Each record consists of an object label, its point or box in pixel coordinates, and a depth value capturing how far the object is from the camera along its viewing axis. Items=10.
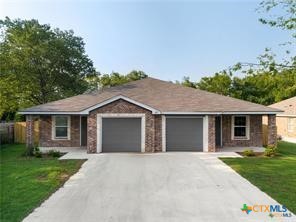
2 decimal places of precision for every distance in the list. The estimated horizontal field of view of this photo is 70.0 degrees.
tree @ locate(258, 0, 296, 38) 7.07
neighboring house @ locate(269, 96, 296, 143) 19.79
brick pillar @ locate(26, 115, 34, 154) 12.23
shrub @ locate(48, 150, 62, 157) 11.43
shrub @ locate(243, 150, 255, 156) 11.40
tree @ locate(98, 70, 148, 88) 31.75
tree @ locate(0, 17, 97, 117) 19.78
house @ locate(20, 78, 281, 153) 12.35
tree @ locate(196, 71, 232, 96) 31.91
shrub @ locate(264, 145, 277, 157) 11.36
